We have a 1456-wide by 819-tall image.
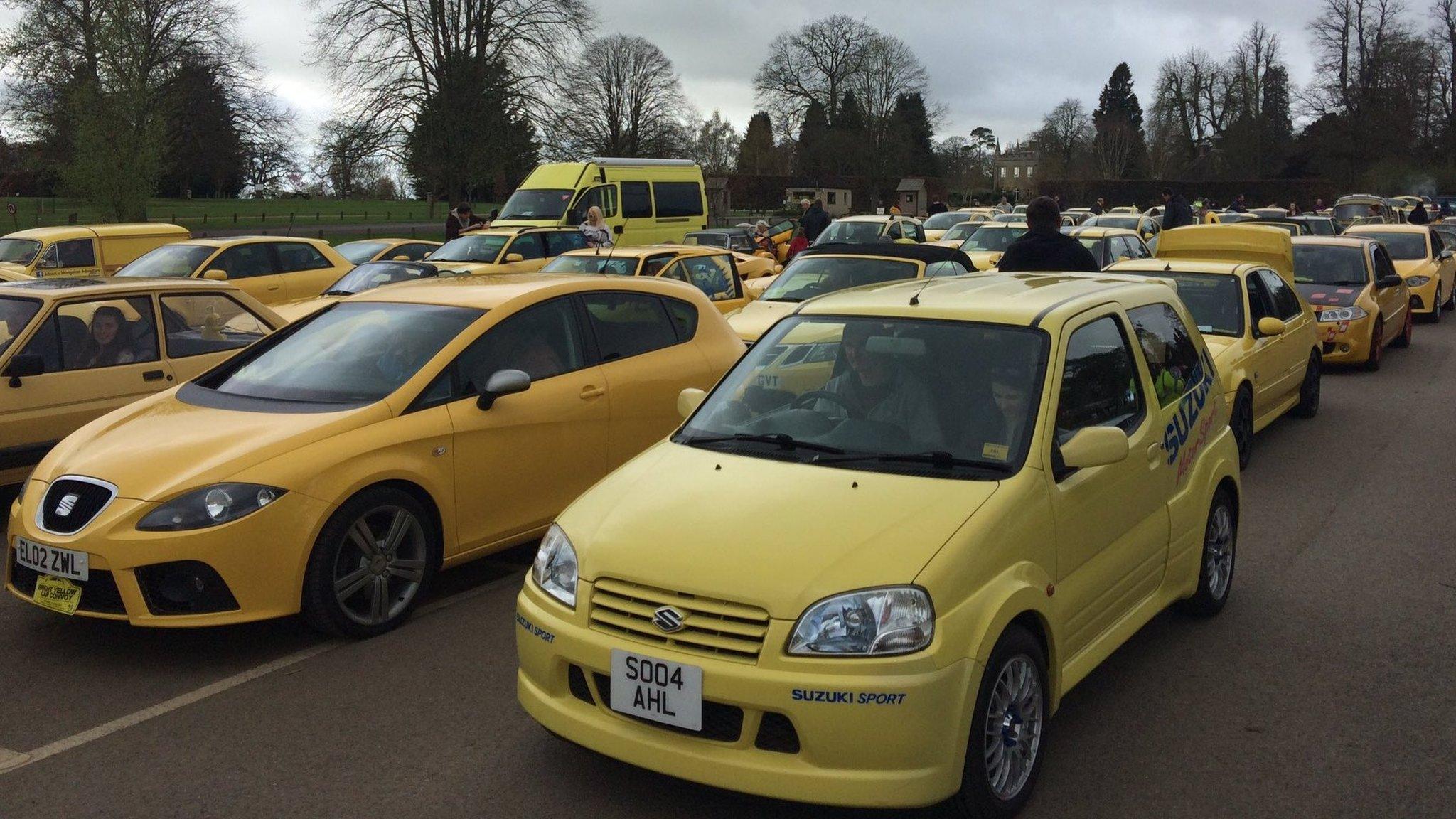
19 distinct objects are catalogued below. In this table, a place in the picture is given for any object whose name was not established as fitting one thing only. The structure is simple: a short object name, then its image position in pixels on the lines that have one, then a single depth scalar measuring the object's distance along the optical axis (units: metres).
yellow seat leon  5.20
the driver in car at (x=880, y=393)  4.36
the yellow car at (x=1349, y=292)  14.58
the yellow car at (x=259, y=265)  16.05
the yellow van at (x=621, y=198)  24.52
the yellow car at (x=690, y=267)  14.33
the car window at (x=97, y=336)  8.01
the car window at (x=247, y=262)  16.27
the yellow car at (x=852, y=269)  12.12
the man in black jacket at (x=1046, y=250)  9.12
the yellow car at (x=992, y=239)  21.56
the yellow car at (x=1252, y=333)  9.40
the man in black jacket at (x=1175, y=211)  21.61
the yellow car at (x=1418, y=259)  20.75
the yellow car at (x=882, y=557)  3.46
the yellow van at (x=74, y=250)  17.77
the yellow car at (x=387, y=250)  20.58
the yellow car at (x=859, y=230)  26.00
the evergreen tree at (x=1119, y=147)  95.94
